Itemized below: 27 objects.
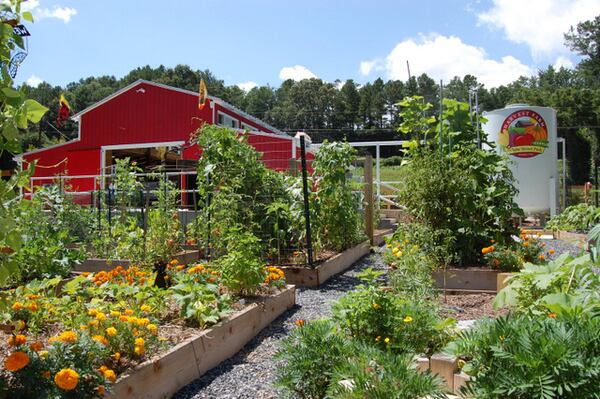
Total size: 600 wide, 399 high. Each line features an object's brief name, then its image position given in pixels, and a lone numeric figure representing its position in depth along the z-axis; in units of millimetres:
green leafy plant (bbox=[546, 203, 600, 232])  10219
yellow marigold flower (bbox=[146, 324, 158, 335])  2881
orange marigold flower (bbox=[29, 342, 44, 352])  2199
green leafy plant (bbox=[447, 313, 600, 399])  1780
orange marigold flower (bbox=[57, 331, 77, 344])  2281
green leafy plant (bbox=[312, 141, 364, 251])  6844
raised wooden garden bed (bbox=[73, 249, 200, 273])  6176
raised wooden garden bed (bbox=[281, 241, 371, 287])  6000
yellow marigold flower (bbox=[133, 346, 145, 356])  2678
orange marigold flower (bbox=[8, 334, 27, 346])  2158
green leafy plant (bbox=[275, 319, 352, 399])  2338
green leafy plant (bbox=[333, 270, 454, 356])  2756
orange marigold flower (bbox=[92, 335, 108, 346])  2507
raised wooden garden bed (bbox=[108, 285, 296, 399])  2613
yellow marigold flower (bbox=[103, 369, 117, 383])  2289
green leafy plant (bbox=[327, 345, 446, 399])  1938
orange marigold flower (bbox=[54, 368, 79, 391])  2018
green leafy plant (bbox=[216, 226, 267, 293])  4289
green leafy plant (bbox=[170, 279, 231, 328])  3512
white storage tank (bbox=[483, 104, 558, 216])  13938
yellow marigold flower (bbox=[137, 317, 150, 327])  2812
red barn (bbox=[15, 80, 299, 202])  19844
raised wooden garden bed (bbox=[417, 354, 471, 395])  2537
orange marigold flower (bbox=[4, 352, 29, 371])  1982
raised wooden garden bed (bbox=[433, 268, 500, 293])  5258
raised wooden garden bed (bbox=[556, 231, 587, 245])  9942
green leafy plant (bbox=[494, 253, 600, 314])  2404
